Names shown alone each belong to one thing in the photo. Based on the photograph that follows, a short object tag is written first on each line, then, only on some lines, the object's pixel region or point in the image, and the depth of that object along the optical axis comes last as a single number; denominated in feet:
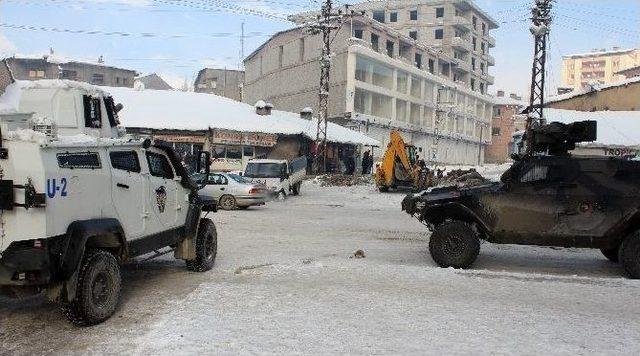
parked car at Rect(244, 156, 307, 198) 75.00
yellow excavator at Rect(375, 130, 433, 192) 89.25
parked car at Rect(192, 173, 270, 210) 61.00
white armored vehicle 15.70
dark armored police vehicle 26.48
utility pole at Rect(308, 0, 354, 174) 115.85
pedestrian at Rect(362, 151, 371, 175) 130.11
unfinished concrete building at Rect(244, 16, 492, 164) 168.86
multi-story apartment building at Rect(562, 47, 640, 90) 416.87
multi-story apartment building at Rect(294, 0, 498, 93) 249.96
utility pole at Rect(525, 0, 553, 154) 110.93
